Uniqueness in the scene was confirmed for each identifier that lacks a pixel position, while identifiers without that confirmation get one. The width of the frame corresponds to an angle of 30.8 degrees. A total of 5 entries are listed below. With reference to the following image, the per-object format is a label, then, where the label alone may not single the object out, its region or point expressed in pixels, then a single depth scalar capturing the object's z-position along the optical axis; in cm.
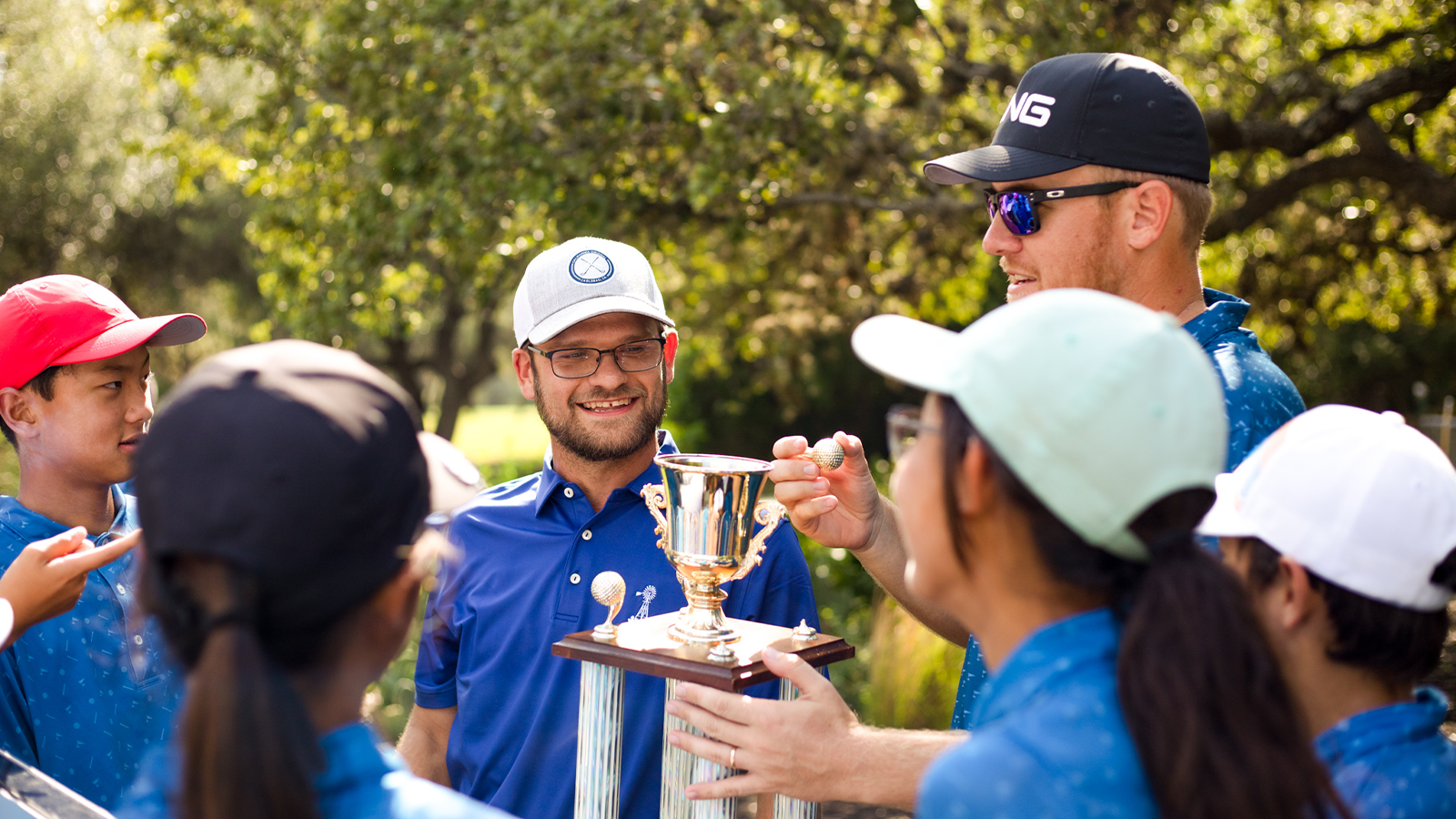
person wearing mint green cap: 187
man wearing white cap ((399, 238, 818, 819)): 238
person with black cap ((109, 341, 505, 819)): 182
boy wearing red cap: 233
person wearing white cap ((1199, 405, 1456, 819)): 200
